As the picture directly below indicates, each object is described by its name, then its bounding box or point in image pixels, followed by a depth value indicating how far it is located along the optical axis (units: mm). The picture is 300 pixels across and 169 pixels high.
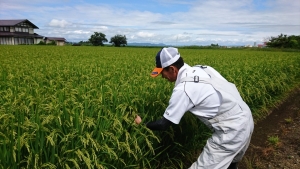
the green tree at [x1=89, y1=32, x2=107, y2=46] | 51728
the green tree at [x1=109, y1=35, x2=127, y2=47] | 51532
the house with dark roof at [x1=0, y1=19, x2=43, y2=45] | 41436
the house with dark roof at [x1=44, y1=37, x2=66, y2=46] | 58964
